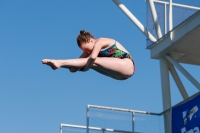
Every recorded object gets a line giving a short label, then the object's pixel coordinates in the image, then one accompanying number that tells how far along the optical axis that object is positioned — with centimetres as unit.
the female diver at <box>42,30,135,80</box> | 988
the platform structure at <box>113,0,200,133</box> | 1753
